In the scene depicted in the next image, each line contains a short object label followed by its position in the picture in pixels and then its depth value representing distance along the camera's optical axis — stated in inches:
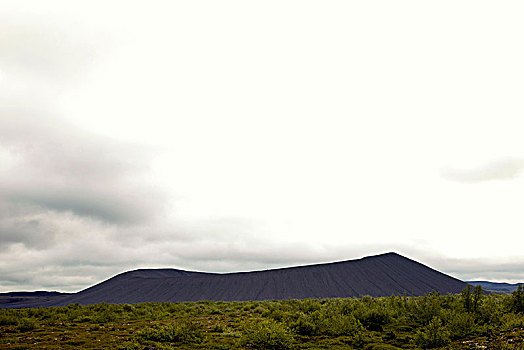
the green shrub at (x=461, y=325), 594.2
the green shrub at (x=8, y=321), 928.6
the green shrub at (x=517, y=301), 742.1
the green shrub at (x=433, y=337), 557.4
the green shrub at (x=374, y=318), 775.1
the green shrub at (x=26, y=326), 830.5
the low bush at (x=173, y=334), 666.2
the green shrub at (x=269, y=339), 594.9
